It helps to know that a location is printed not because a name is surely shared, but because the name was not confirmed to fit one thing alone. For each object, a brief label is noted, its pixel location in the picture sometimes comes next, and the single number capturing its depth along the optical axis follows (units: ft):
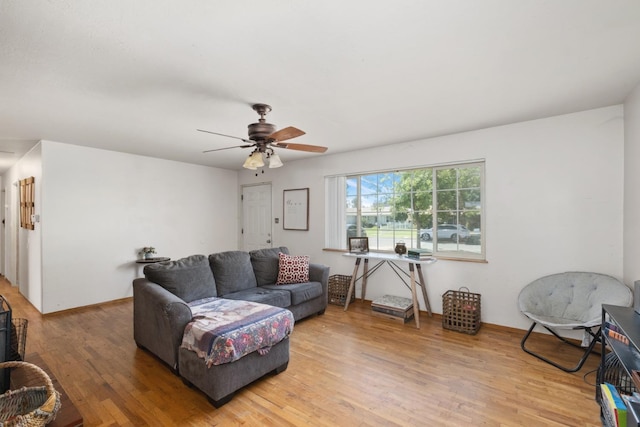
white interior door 18.86
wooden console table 11.32
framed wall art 16.65
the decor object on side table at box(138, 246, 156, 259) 15.40
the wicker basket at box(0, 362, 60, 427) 3.72
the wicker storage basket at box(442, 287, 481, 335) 10.51
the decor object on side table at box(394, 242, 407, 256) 12.57
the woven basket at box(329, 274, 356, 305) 14.12
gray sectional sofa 6.81
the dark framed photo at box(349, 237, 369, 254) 13.78
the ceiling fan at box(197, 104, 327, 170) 7.88
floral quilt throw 6.49
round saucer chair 7.98
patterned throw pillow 12.19
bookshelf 5.03
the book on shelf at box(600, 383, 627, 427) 4.84
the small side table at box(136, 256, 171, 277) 14.90
